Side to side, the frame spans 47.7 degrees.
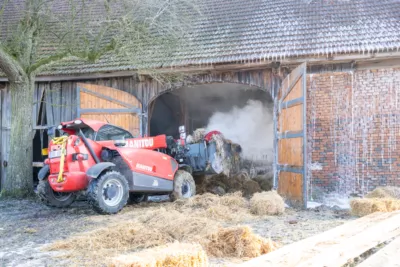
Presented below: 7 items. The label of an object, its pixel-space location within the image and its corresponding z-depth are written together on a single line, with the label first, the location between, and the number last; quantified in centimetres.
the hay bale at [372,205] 801
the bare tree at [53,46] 1118
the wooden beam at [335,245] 427
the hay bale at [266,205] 825
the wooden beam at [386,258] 453
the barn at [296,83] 1038
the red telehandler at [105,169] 798
